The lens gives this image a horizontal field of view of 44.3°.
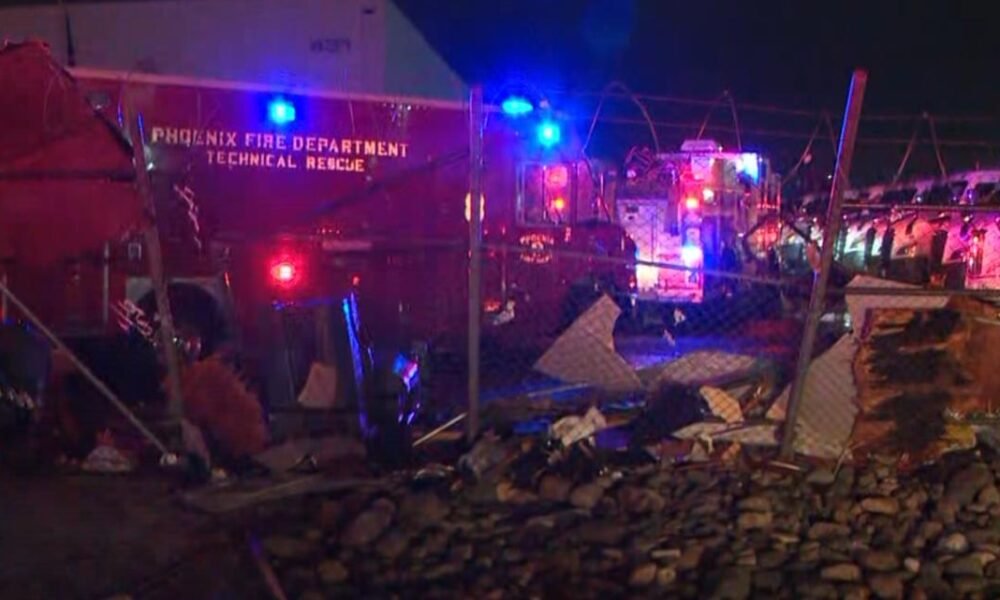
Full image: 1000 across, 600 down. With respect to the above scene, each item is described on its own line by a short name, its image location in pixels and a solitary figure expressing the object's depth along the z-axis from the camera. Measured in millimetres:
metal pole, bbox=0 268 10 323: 9144
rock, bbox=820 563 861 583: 5973
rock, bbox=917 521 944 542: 6582
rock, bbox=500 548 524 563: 6150
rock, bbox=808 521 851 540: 6574
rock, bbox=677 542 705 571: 6125
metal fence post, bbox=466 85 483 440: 7535
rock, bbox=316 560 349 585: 5891
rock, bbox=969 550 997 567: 6203
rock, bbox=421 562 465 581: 5974
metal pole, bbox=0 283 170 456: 7367
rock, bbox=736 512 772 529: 6664
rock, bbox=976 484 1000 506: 7012
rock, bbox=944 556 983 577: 6098
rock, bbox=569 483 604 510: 6898
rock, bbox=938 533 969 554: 6387
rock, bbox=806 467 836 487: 7434
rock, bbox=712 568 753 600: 5656
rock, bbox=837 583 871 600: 5672
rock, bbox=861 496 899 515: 6938
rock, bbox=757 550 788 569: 6113
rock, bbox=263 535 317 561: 6176
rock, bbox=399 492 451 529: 6629
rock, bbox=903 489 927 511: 7012
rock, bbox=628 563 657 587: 5891
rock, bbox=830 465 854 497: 7191
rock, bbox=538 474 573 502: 7031
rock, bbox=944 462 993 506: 7078
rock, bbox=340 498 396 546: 6344
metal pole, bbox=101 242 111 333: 10508
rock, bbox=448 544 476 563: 6178
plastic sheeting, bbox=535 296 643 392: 8828
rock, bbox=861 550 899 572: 6117
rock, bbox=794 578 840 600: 5711
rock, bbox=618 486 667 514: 6875
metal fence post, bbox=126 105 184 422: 7227
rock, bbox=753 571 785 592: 5824
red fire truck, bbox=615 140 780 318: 23328
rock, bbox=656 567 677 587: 5910
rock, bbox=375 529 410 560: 6223
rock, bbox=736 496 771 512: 6836
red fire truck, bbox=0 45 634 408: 11094
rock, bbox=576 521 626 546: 6414
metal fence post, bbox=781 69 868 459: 7215
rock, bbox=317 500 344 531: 6614
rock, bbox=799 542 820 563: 6217
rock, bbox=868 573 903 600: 5801
